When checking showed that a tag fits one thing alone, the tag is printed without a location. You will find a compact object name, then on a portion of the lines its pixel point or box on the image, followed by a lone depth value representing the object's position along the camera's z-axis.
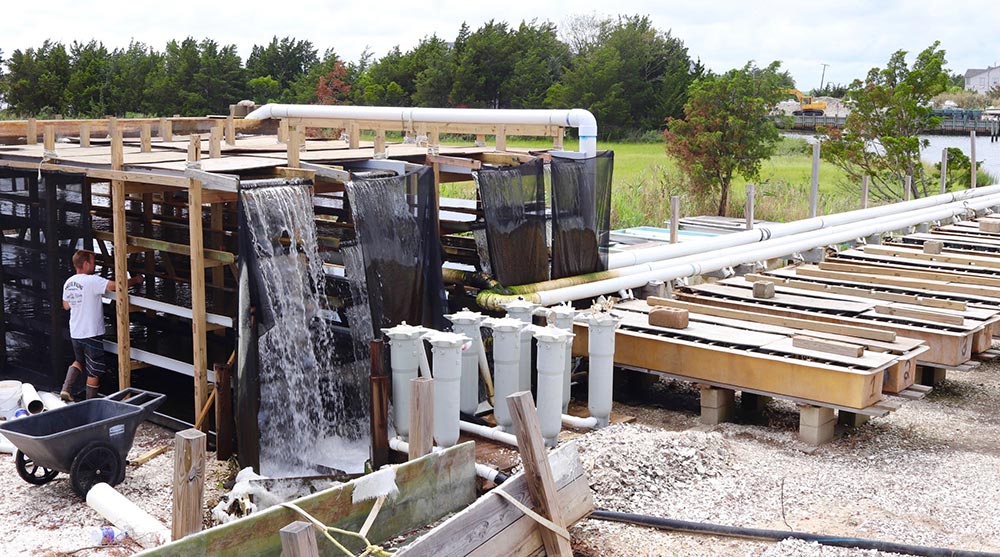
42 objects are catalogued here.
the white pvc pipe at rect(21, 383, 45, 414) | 10.91
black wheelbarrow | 8.66
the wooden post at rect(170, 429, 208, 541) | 6.64
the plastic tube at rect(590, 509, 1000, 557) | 7.18
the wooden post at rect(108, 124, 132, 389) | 10.81
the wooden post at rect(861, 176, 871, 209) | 22.52
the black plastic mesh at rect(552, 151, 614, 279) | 11.89
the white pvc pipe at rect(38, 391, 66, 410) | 11.03
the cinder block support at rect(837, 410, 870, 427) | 10.30
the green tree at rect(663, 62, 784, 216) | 29.12
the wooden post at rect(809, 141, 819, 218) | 21.37
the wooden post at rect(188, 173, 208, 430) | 9.70
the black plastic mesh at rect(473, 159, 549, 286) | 11.18
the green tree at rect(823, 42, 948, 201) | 28.38
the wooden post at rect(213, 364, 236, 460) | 9.61
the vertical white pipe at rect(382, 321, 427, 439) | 9.31
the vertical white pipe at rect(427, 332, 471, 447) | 9.00
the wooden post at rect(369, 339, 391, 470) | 8.66
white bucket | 10.76
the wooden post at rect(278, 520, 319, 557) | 5.36
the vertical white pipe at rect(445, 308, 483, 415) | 10.02
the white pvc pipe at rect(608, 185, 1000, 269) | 13.56
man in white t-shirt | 10.97
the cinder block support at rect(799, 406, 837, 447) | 9.76
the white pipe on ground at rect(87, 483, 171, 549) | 7.97
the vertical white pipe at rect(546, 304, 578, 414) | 10.02
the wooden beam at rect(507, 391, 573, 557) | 6.86
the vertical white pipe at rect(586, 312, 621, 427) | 9.82
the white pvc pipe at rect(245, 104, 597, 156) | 12.23
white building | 138.75
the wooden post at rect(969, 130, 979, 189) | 26.77
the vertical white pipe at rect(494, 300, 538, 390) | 9.99
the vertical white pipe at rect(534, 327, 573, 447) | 9.22
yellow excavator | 80.00
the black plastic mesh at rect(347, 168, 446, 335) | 9.80
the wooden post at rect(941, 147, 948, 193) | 26.34
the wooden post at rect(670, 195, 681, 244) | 16.08
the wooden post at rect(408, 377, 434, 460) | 7.59
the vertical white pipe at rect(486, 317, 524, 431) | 9.59
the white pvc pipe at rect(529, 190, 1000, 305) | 11.91
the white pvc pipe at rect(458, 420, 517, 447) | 9.27
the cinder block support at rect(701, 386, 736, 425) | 10.44
